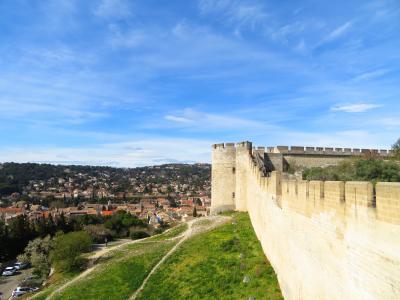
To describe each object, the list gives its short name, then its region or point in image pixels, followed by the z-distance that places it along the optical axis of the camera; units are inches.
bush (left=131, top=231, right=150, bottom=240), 2032.6
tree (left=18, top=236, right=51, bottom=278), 1358.3
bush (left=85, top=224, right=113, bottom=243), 1972.2
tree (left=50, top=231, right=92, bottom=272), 1068.5
